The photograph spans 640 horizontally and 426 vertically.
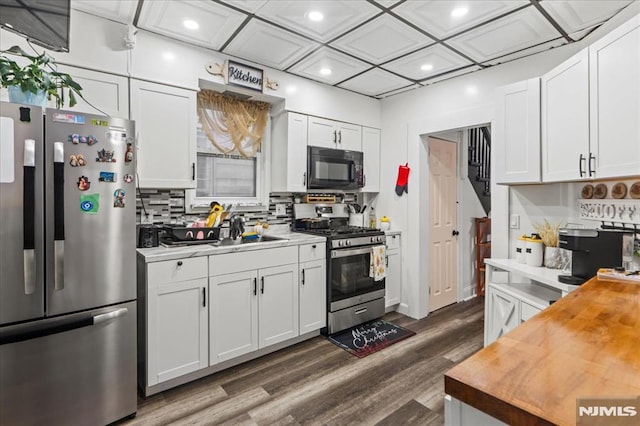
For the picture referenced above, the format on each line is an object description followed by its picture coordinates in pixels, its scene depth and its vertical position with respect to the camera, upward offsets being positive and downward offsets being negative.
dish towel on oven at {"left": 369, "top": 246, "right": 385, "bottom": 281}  3.49 -0.56
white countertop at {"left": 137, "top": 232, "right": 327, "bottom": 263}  2.27 -0.29
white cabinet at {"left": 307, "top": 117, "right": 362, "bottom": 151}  3.57 +0.86
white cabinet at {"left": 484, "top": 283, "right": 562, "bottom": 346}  2.28 -0.68
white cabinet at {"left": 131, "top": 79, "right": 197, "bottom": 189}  2.53 +0.61
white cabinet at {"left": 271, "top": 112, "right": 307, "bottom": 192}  3.38 +0.59
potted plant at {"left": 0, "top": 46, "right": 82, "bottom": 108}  1.72 +0.70
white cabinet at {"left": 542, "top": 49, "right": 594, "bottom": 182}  2.16 +0.62
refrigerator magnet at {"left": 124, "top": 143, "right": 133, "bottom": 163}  2.02 +0.34
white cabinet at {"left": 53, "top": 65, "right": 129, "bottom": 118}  2.27 +0.84
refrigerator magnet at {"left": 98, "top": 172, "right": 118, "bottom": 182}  1.93 +0.19
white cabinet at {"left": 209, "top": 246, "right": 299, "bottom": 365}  2.53 -0.75
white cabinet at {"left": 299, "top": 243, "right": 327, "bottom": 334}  3.06 -0.72
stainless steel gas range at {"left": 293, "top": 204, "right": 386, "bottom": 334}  3.25 -0.61
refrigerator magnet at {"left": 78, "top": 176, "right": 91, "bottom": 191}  1.86 +0.15
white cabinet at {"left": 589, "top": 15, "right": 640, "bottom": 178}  1.80 +0.64
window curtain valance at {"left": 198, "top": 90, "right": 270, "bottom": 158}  3.15 +0.88
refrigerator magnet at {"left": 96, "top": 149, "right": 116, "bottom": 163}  1.92 +0.31
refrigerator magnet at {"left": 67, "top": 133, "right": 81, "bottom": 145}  1.83 +0.40
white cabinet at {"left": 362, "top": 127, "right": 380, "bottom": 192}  4.05 +0.65
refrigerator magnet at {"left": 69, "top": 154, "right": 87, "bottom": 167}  1.83 +0.28
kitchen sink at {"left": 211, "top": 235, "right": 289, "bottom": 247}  2.78 -0.27
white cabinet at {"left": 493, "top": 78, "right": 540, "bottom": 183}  2.57 +0.64
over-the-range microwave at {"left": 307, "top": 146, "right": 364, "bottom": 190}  3.53 +0.47
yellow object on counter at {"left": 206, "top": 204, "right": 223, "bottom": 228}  2.88 -0.04
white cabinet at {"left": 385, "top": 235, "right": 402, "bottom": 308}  3.85 -0.73
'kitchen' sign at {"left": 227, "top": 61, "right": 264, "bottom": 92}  2.95 +1.23
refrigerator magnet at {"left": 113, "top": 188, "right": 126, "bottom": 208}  1.97 +0.08
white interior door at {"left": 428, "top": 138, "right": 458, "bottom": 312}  4.04 -0.17
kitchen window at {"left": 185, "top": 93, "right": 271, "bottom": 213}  3.19 +0.40
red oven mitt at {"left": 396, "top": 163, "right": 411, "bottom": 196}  3.88 +0.37
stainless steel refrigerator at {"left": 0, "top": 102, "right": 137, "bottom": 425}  1.67 -0.32
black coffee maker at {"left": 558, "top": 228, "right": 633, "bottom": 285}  2.00 -0.23
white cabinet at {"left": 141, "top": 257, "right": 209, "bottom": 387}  2.24 -0.77
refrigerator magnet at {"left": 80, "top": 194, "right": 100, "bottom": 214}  1.87 +0.04
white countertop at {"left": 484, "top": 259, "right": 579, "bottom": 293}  2.08 -0.44
